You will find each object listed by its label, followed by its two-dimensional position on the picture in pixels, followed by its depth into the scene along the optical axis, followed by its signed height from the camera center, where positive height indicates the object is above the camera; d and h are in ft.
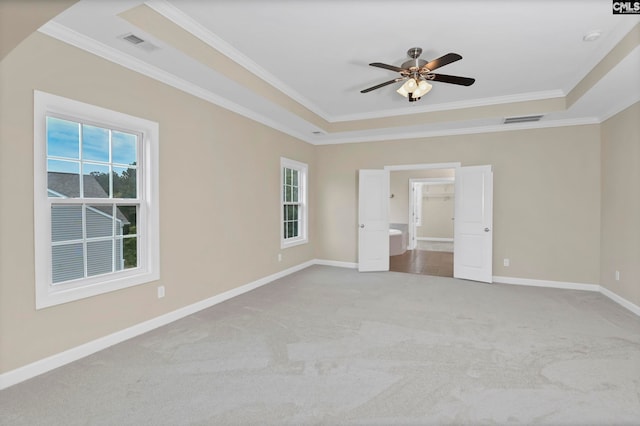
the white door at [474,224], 17.08 -0.89
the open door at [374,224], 19.99 -1.02
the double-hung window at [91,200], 7.84 +0.23
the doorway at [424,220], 22.90 -1.28
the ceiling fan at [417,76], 9.95 +4.41
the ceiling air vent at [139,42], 8.45 +4.65
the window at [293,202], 18.67 +0.36
